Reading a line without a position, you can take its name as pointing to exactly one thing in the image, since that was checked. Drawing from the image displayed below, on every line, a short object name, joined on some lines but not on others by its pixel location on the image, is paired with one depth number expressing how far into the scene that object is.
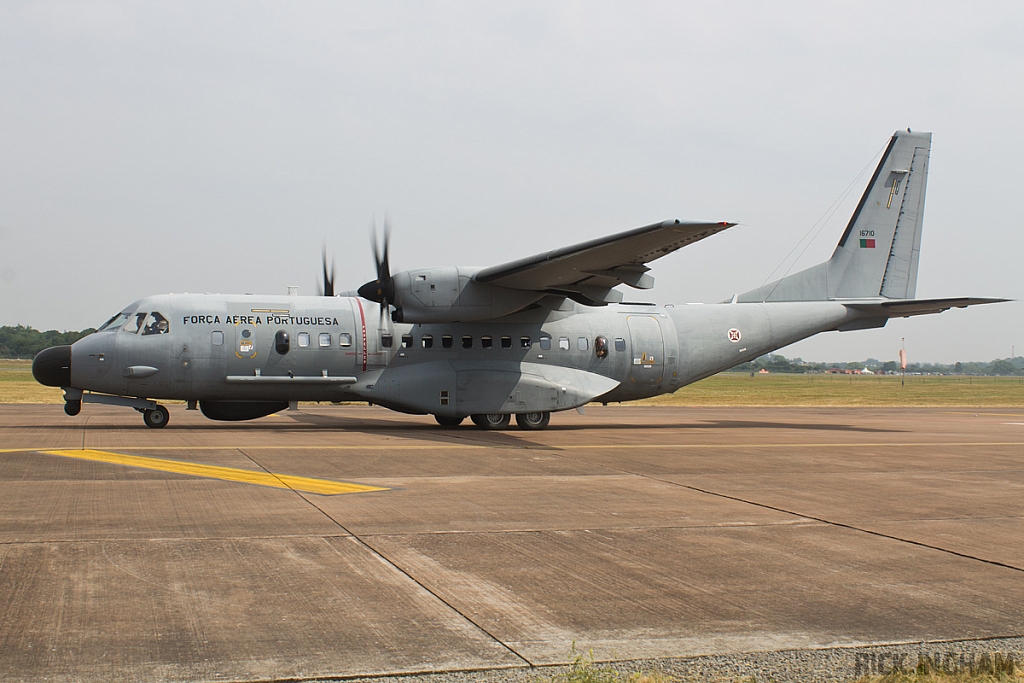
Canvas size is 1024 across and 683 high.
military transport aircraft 18.84
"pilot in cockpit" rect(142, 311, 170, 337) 19.08
